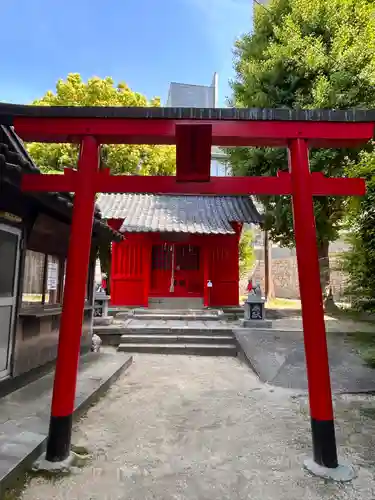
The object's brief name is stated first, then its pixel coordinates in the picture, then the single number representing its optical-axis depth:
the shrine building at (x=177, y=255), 14.11
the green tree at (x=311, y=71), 11.21
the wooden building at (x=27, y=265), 4.44
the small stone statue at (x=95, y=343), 8.21
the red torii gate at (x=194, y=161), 3.45
